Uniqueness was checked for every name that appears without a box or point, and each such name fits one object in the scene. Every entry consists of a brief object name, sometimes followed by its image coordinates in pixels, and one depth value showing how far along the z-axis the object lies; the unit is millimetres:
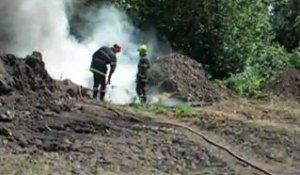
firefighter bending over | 16719
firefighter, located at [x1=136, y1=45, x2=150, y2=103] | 17203
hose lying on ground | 11798
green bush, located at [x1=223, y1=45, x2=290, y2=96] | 19672
